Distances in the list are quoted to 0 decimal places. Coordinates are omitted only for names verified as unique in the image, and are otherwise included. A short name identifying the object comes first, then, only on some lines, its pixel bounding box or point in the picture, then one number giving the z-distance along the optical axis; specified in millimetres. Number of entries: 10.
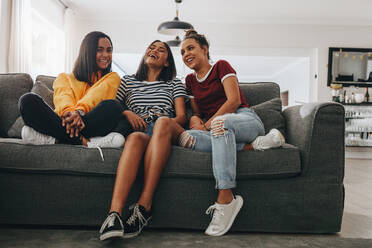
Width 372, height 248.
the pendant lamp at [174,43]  4341
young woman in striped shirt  1325
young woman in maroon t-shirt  1396
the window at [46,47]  4758
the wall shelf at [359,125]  5793
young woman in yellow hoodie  1443
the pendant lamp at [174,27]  3332
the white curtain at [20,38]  3832
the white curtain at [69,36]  5468
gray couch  1458
